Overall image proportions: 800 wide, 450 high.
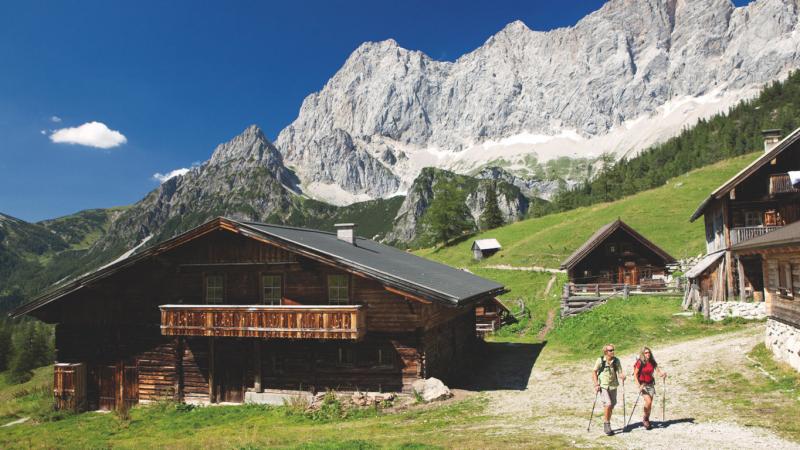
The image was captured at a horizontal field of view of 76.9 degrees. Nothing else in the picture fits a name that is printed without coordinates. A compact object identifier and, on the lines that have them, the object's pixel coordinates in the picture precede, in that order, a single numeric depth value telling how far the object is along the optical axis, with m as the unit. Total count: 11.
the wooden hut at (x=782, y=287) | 17.36
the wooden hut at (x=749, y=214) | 29.64
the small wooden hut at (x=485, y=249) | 78.06
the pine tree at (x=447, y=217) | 98.69
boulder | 19.47
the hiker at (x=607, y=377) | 12.90
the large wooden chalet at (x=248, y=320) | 20.30
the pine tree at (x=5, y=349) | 87.44
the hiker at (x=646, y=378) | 13.09
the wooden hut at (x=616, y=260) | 41.50
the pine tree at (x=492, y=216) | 118.88
